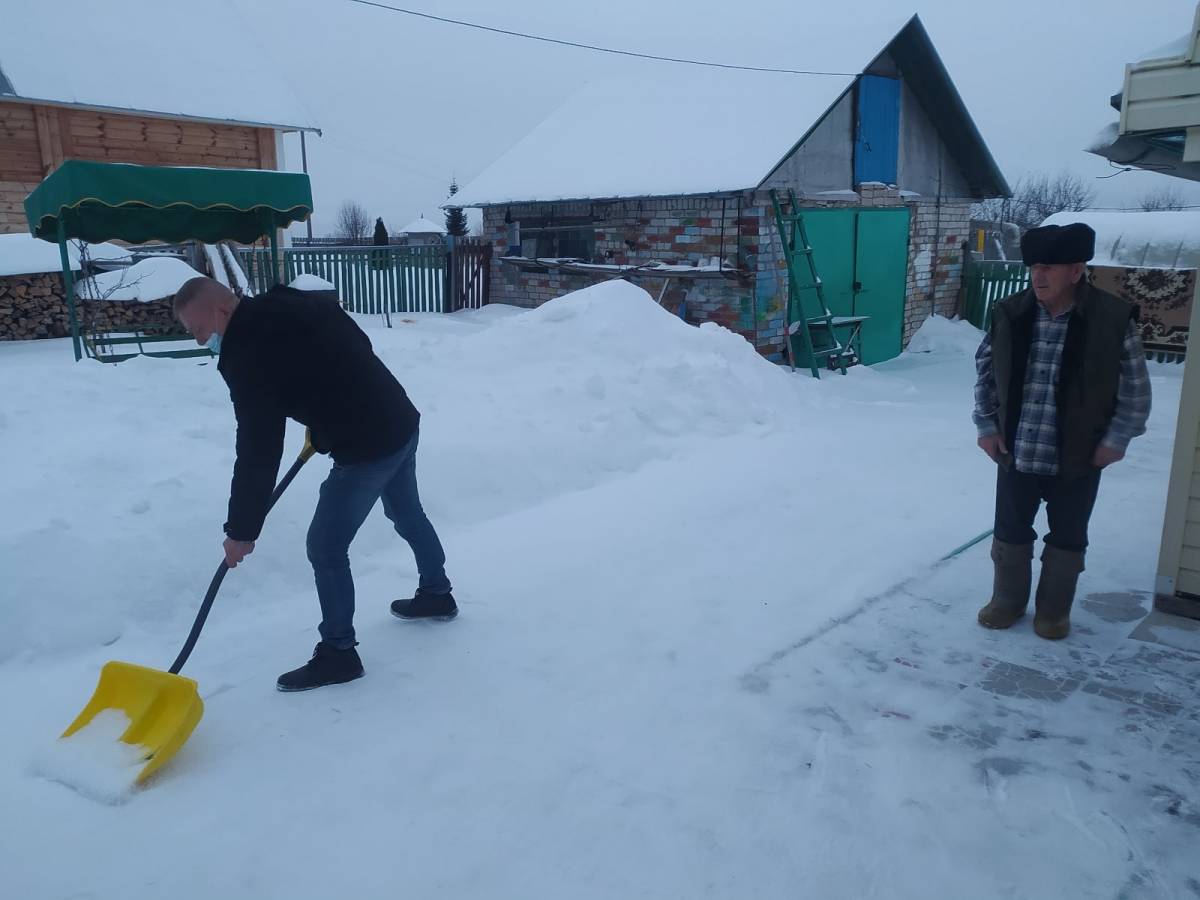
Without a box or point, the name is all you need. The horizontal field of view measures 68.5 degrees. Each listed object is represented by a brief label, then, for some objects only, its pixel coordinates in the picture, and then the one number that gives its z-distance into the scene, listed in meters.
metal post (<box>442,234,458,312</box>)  15.84
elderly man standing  3.47
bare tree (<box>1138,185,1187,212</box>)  53.75
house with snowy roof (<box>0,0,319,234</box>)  13.34
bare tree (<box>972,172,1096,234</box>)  45.74
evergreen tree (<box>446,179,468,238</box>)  38.22
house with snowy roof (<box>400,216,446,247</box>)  49.34
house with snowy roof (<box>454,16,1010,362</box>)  11.07
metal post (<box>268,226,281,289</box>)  9.26
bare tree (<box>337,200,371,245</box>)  75.35
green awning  7.71
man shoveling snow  3.10
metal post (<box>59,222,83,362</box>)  8.16
